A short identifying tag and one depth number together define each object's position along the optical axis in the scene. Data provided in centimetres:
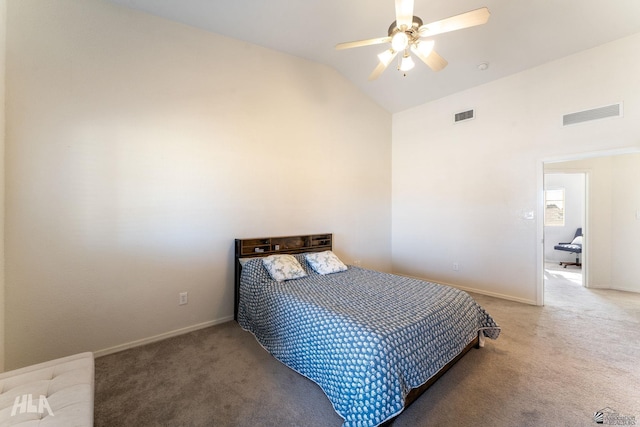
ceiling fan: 173
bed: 147
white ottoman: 105
